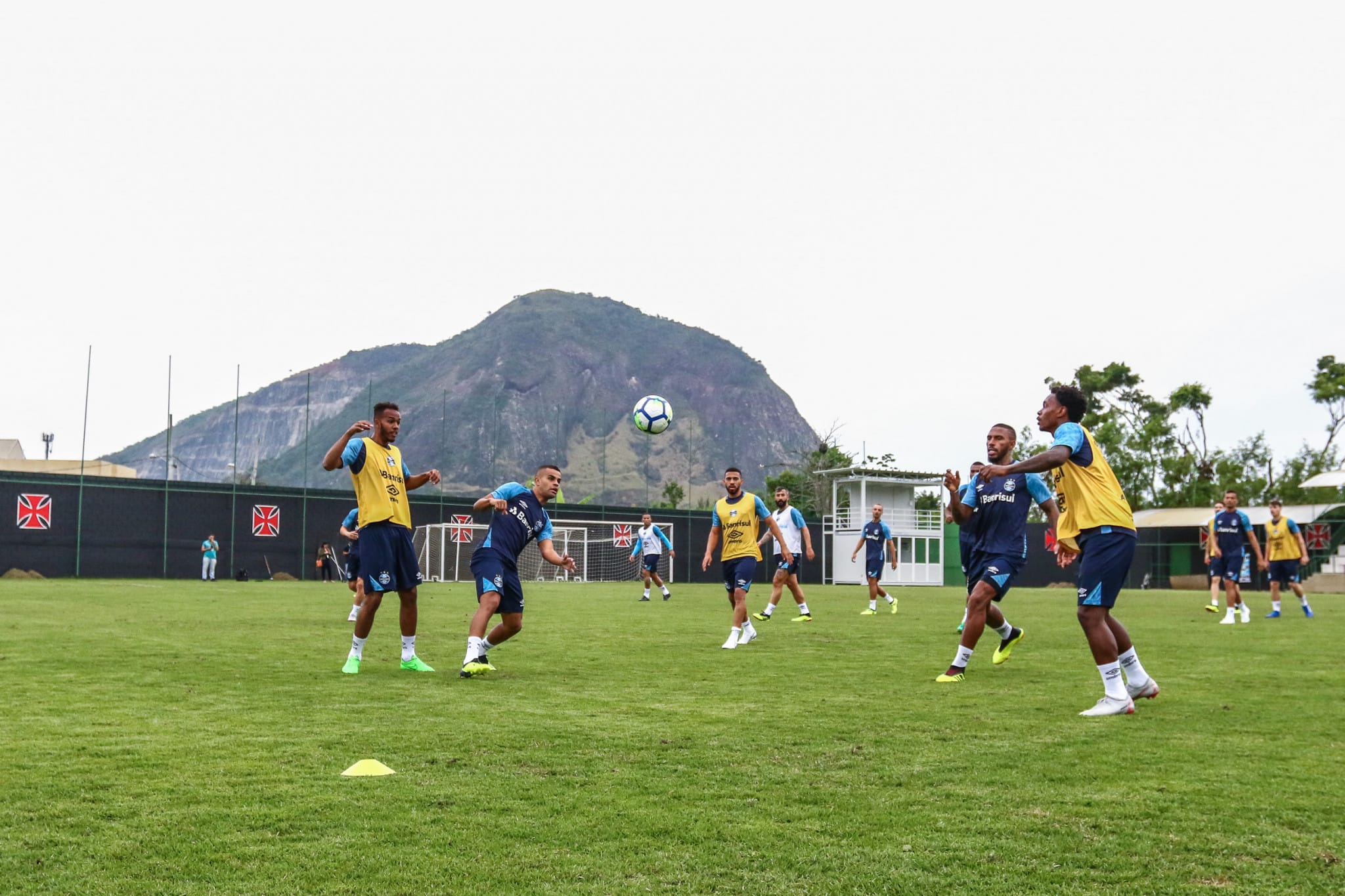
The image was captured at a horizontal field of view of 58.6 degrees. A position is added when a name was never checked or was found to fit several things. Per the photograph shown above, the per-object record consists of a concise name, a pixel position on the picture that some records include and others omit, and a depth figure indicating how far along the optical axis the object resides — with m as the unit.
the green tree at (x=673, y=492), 77.75
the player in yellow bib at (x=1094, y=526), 7.86
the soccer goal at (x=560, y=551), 43.69
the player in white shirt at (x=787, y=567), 18.08
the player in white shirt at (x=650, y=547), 29.06
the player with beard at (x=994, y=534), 10.45
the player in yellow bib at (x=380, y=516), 9.98
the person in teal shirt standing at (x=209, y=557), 39.19
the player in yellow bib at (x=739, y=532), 13.77
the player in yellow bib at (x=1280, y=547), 21.48
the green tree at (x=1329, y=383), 59.19
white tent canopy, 48.16
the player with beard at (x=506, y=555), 10.02
